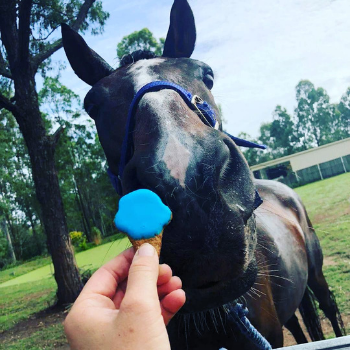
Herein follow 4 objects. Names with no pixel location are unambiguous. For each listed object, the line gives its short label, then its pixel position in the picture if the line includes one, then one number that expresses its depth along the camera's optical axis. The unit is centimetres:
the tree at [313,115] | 2869
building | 2183
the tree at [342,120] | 2830
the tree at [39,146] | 638
